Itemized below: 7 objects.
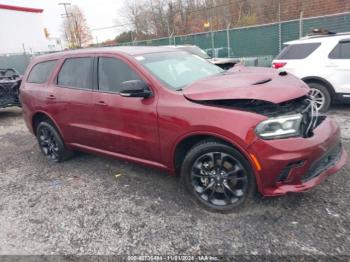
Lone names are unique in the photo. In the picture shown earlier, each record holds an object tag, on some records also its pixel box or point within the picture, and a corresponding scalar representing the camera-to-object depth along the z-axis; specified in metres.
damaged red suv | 2.78
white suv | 6.17
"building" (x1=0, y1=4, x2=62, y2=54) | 36.34
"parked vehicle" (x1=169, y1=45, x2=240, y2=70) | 7.59
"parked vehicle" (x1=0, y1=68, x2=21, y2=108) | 8.67
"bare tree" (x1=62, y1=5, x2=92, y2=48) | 50.03
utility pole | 50.81
